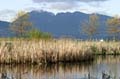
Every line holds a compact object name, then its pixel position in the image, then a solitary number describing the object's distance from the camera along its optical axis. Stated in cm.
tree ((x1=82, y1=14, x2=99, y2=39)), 7535
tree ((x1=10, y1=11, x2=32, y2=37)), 6981
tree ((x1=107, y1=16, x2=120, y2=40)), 7344
